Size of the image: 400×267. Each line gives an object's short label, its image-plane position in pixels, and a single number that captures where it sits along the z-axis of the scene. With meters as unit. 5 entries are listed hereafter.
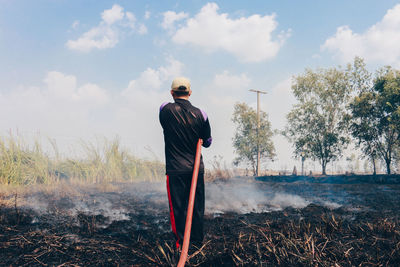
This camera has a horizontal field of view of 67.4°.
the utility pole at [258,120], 28.34
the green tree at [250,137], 29.41
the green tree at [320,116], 24.28
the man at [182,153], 3.64
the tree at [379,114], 19.62
